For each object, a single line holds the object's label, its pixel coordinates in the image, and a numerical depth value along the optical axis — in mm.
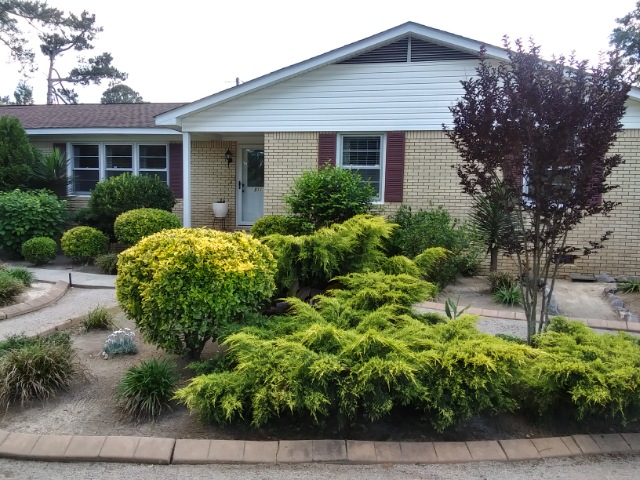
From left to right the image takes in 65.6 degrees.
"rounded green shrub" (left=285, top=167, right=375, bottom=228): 9406
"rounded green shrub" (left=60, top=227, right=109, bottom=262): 10516
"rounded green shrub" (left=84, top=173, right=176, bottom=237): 11625
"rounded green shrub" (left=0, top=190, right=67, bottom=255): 11023
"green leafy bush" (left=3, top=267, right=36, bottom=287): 8030
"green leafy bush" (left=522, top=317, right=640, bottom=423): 3258
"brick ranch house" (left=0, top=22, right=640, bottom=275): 10117
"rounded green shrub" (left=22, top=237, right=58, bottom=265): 10445
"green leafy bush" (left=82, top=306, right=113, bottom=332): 5715
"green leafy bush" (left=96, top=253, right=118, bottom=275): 9969
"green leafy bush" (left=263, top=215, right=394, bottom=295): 5477
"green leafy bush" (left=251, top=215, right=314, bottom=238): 9547
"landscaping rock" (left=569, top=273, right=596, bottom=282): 9766
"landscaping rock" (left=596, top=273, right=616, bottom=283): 9622
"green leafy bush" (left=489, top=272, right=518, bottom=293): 7882
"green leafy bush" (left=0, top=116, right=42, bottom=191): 12617
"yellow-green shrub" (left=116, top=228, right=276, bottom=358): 3979
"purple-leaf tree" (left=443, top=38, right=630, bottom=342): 4086
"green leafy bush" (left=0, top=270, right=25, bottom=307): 6988
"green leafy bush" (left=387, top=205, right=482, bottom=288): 8156
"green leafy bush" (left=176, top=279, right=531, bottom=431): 3211
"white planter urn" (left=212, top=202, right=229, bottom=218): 13188
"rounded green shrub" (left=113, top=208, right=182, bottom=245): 10359
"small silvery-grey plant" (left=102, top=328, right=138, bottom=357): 4844
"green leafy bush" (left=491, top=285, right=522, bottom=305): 7289
